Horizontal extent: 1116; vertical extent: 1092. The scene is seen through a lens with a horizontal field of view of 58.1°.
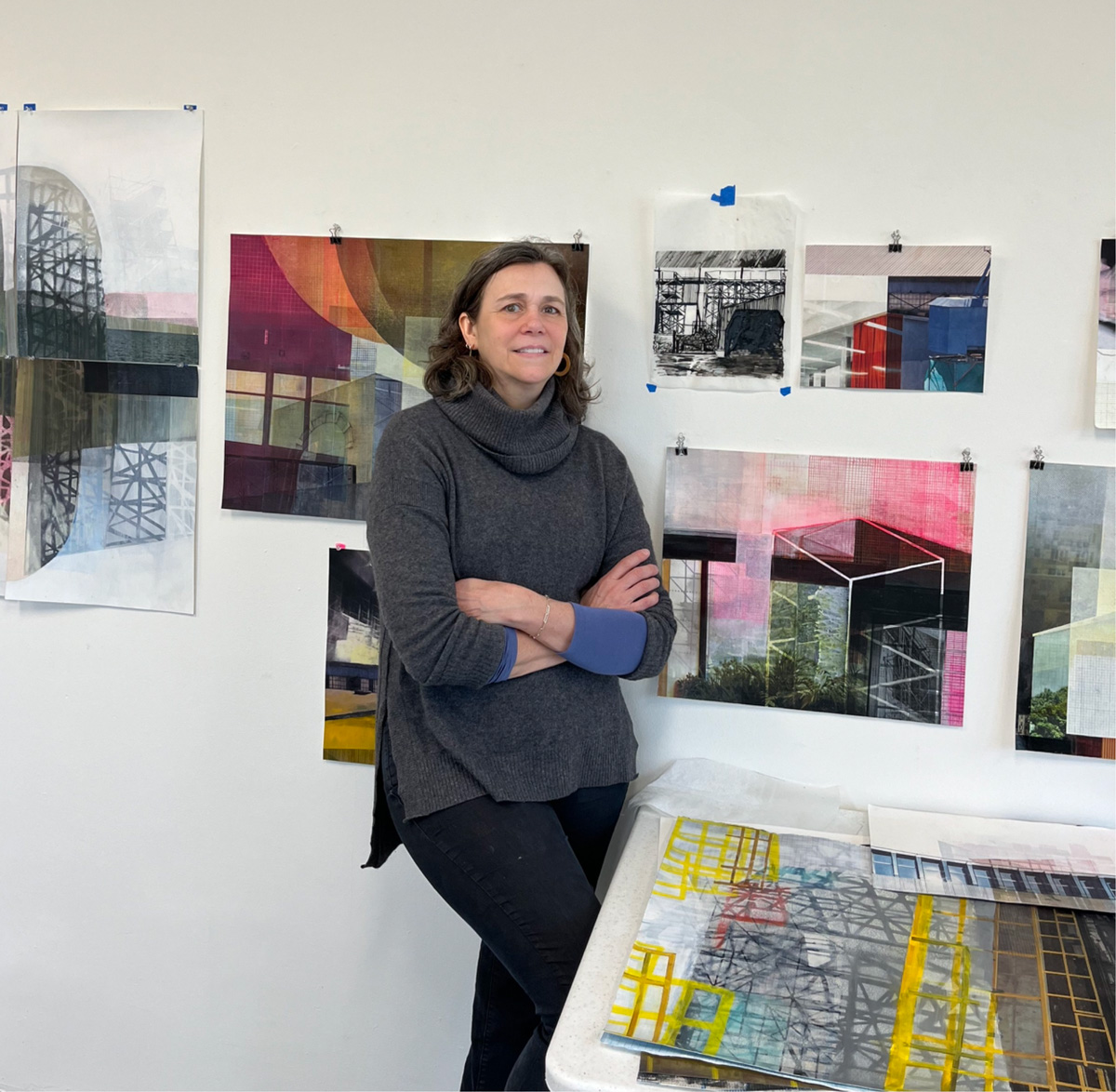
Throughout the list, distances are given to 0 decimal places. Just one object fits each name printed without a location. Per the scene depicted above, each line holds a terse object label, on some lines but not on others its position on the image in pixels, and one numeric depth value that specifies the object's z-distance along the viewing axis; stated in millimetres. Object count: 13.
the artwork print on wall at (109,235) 1805
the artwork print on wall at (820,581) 1614
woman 1327
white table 945
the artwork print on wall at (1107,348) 1515
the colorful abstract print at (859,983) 954
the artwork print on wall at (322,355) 1735
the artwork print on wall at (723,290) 1617
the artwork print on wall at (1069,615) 1559
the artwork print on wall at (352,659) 1809
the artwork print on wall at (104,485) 1858
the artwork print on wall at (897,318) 1558
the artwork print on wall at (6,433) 1907
